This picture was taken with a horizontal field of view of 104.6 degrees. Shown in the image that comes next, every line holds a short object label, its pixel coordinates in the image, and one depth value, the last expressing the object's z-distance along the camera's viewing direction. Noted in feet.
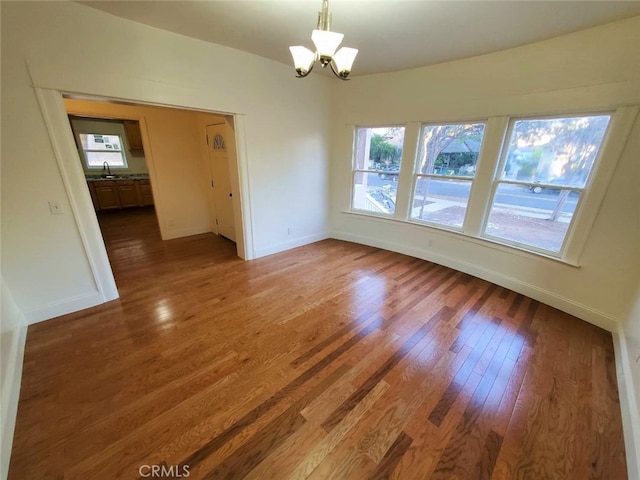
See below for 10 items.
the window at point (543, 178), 7.99
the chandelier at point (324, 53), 5.11
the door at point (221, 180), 13.64
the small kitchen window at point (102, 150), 21.50
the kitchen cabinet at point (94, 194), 20.01
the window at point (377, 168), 12.74
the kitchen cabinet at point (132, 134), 21.48
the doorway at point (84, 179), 6.85
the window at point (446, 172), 10.54
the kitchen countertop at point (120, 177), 20.54
